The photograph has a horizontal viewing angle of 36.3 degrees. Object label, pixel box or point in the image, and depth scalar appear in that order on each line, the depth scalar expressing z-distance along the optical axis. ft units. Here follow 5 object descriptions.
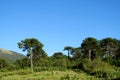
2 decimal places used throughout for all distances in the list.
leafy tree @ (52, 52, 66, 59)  150.98
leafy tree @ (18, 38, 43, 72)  95.97
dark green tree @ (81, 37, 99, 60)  110.16
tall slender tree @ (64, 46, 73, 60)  150.60
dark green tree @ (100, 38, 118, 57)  121.22
